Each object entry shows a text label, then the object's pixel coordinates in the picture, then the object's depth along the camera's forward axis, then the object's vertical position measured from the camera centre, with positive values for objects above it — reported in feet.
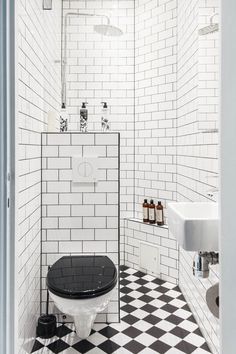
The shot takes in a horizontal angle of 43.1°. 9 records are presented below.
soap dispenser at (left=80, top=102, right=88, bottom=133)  7.45 +0.97
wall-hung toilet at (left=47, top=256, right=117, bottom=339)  5.14 -2.25
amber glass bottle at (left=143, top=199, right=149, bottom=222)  9.62 -1.65
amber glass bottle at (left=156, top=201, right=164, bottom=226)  9.34 -1.70
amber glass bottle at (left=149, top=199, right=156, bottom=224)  9.48 -1.70
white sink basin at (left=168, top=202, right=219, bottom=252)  3.64 -0.90
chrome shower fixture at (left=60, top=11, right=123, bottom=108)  8.91 +3.92
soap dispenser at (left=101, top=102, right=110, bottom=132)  7.60 +1.03
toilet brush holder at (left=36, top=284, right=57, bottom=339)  6.30 -3.57
